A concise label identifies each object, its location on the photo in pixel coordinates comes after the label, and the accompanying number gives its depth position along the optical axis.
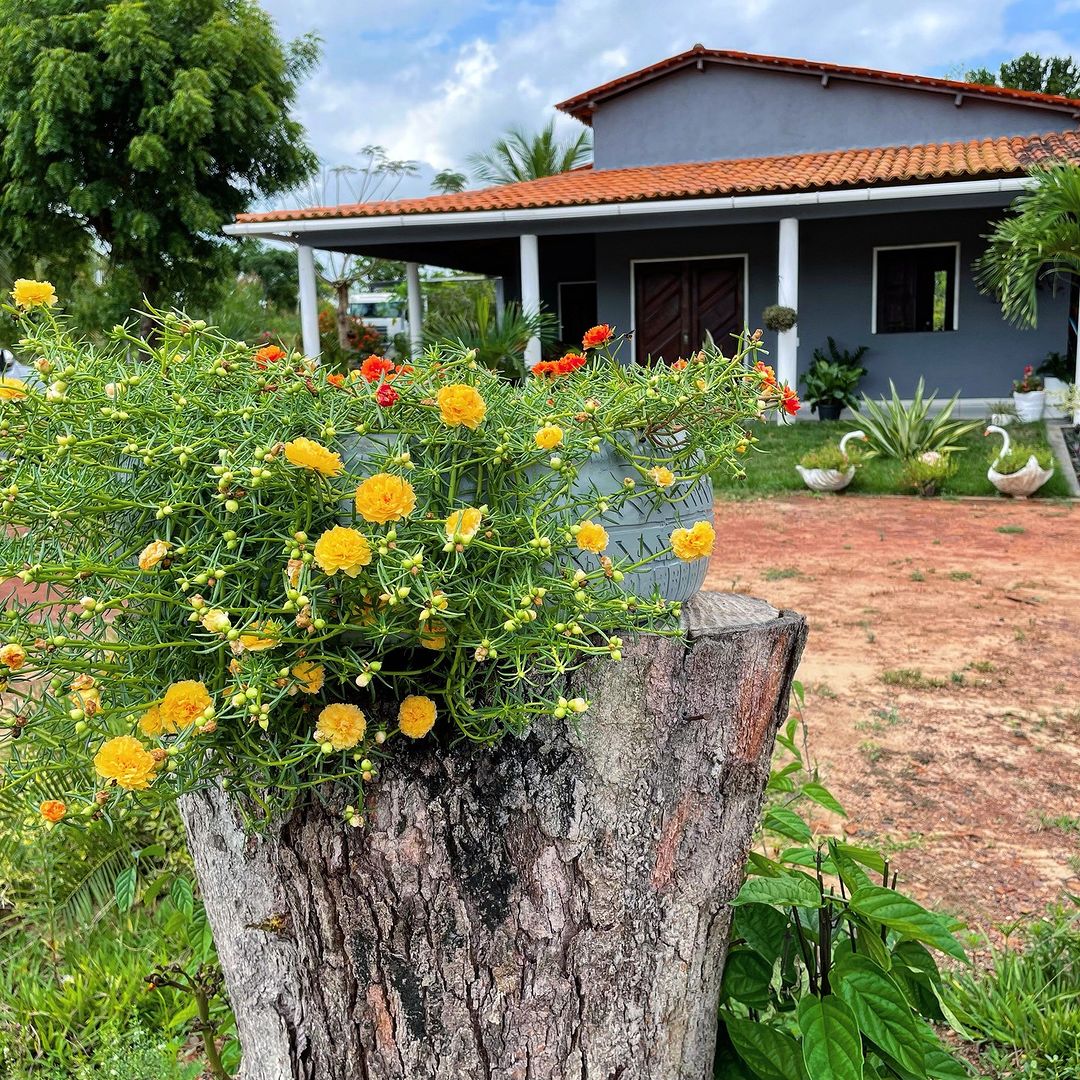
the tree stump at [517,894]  1.34
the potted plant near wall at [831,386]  13.74
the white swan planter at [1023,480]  9.14
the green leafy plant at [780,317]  12.72
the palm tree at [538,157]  24.23
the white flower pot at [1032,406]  12.58
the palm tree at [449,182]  32.38
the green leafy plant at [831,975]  1.37
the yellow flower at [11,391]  1.13
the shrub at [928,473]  9.62
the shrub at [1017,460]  9.37
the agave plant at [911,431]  10.52
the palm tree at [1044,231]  9.02
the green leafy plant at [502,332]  11.20
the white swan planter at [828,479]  9.89
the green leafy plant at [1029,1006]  2.01
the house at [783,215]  12.95
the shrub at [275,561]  1.07
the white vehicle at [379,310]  34.34
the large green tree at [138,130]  16.34
